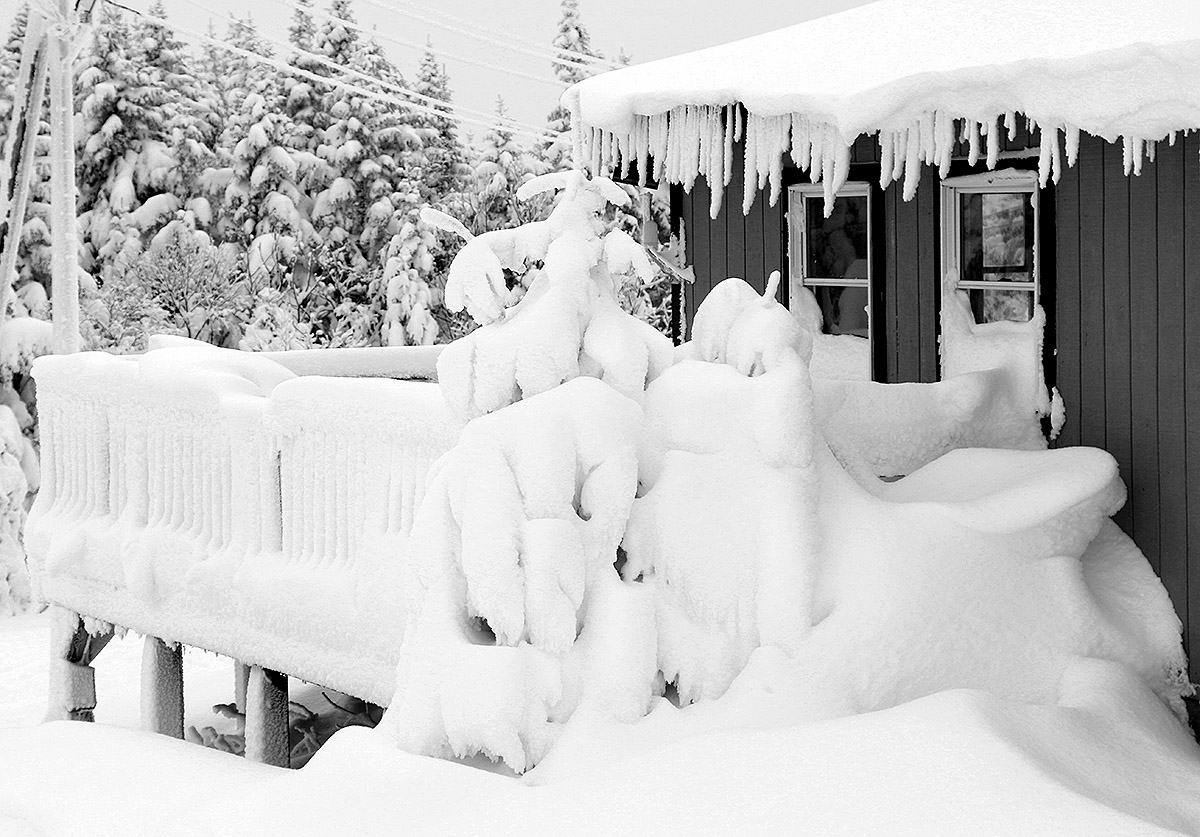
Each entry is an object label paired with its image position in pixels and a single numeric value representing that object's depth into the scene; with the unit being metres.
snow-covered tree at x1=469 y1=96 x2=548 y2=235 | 37.34
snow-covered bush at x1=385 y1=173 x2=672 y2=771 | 6.00
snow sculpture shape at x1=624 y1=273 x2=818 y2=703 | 6.16
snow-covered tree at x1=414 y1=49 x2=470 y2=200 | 38.56
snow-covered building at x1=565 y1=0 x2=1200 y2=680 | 6.74
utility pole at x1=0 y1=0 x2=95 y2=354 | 18.30
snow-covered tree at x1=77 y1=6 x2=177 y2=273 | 34.59
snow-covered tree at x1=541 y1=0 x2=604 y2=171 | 34.89
